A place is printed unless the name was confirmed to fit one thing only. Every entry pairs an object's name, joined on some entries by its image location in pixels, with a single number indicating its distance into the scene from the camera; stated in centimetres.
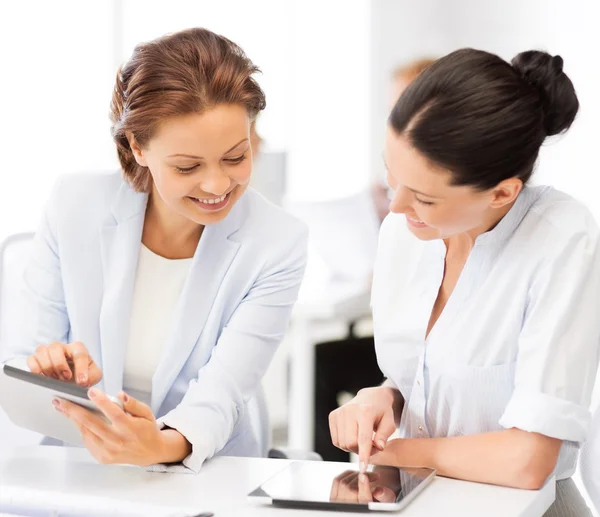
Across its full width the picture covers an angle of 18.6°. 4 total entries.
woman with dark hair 213
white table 205
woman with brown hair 234
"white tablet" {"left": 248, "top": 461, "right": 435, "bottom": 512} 205
